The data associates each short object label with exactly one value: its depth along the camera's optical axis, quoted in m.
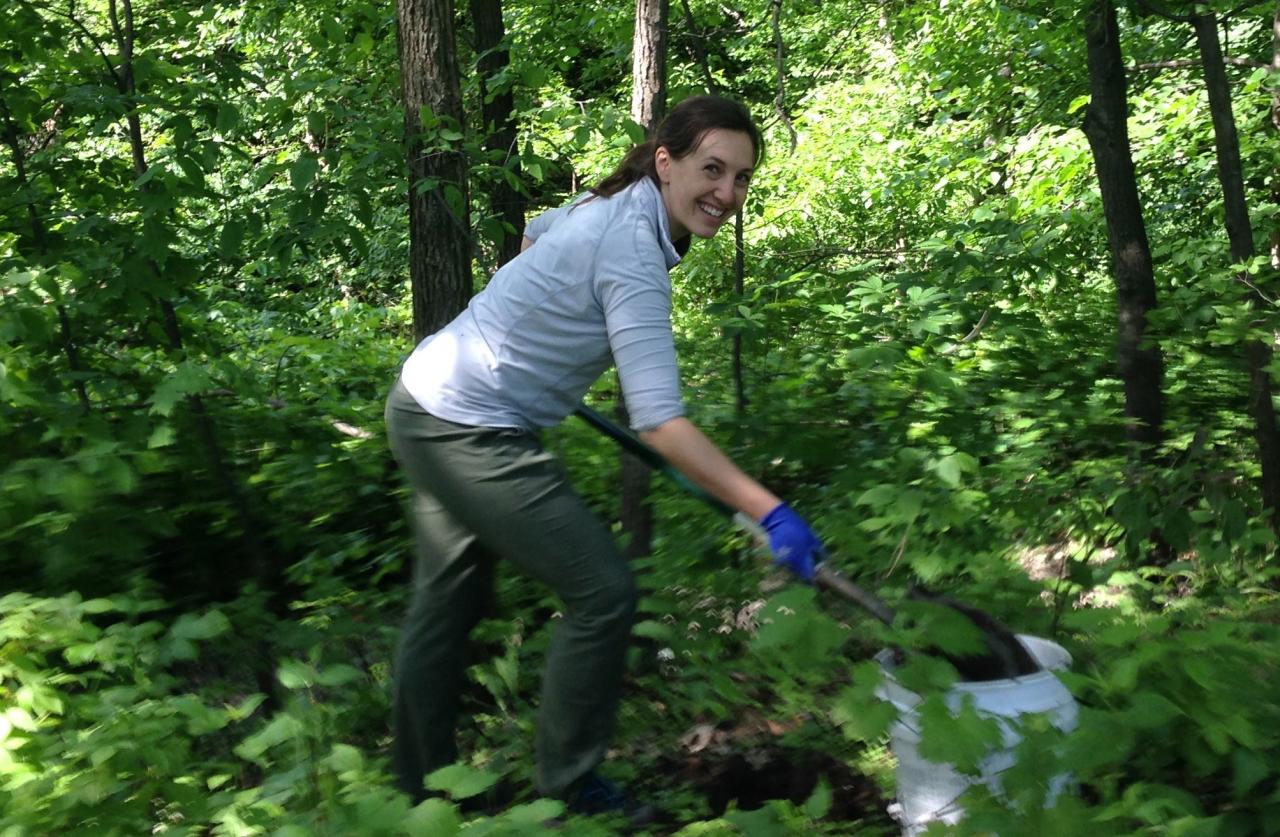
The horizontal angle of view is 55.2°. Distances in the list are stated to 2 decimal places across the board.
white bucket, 2.43
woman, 2.68
